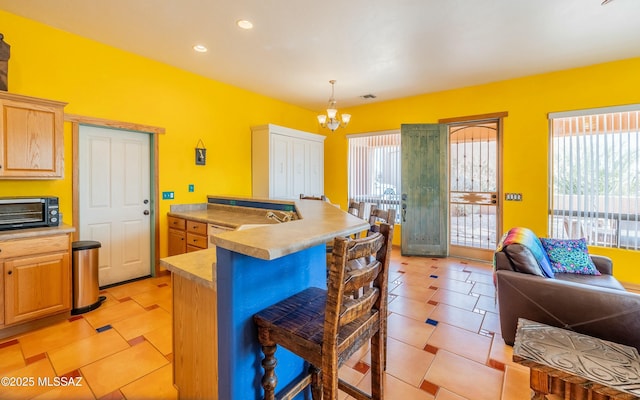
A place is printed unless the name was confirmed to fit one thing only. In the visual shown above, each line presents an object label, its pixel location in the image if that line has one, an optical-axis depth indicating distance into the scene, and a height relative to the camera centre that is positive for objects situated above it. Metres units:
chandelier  4.17 +1.24
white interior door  3.30 -0.03
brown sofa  1.81 -0.76
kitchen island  1.10 -0.45
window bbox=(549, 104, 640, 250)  3.62 +0.30
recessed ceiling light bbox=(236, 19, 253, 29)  2.85 +1.80
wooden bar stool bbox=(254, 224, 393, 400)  0.99 -0.52
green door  4.88 +0.13
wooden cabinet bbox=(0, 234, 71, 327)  2.32 -0.72
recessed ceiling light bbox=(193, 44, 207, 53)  3.37 +1.82
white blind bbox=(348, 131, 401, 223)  5.60 +0.60
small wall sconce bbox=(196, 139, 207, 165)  4.25 +0.65
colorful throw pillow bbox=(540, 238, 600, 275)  2.75 -0.60
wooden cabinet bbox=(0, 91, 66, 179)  2.44 +0.54
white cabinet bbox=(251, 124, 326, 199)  4.89 +0.66
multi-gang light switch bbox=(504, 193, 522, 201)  4.36 +0.02
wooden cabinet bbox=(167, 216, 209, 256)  3.42 -0.51
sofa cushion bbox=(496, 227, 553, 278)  2.26 -0.48
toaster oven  2.43 -0.15
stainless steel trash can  2.79 -0.82
